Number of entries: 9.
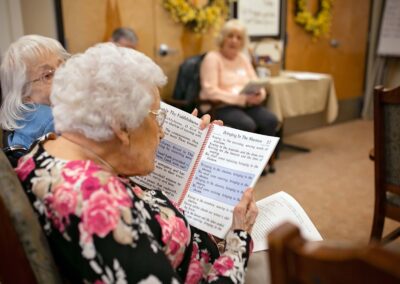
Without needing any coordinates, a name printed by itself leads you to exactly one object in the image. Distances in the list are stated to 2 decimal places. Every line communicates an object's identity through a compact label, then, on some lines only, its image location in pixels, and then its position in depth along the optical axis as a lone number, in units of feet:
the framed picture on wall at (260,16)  12.90
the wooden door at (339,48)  14.92
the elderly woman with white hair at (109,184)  2.34
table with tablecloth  11.43
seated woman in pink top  10.48
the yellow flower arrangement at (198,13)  11.10
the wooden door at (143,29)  9.53
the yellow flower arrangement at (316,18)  14.53
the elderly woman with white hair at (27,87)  4.41
